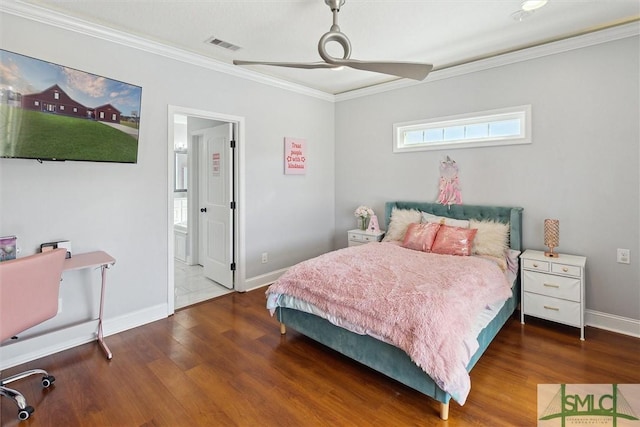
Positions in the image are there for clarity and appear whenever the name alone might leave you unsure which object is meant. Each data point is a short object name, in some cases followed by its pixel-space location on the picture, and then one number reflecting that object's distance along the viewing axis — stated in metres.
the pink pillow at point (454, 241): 3.33
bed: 1.98
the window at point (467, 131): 3.44
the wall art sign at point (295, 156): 4.48
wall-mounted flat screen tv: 2.21
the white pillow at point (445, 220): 3.65
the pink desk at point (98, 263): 2.45
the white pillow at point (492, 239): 3.30
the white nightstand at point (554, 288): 2.84
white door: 4.07
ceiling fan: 2.07
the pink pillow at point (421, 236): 3.54
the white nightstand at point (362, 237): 4.37
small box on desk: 2.57
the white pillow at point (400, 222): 4.06
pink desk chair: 1.80
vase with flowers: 4.58
